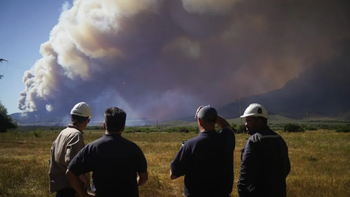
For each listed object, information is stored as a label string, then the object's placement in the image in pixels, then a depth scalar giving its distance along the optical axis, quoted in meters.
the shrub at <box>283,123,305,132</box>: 56.16
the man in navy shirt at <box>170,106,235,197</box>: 3.21
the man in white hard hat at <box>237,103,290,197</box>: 3.34
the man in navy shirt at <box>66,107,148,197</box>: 2.89
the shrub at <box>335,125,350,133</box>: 54.16
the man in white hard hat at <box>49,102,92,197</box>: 3.44
